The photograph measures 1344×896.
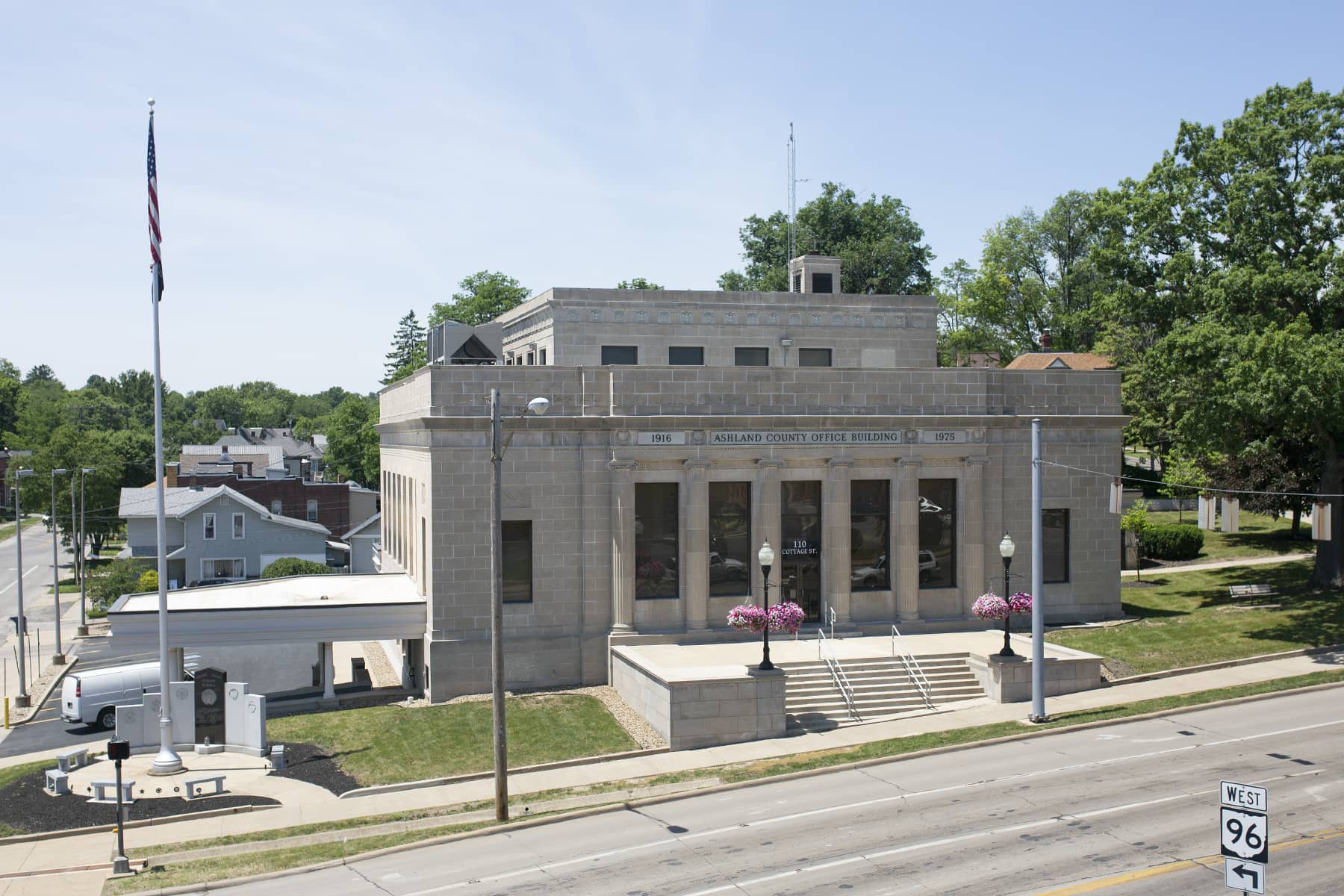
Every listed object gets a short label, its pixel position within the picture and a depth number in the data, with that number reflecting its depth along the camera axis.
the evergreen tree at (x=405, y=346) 141.88
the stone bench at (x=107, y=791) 25.66
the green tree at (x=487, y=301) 97.19
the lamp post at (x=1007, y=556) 30.22
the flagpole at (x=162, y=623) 28.64
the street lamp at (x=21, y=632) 43.69
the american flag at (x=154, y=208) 29.70
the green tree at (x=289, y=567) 68.25
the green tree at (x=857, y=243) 89.38
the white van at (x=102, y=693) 37.16
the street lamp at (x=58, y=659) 53.44
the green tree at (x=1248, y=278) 33.91
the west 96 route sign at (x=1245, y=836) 13.24
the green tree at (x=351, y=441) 126.31
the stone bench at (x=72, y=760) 27.91
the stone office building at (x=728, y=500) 33.47
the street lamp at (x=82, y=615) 60.53
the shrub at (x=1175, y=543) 53.31
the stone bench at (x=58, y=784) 26.59
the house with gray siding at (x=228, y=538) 73.44
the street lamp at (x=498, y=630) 22.55
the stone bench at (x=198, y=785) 25.89
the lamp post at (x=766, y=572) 28.86
